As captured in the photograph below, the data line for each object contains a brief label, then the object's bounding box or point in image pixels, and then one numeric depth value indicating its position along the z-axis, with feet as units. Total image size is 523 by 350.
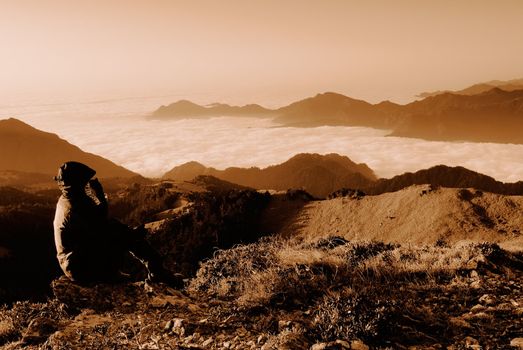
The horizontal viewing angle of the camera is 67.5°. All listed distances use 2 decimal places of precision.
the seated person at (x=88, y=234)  16.96
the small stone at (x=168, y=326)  14.67
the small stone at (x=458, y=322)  13.14
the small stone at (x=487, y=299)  15.10
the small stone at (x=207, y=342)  13.17
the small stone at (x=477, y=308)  14.51
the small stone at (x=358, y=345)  12.02
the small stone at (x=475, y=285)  16.86
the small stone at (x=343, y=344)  12.14
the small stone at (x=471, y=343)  11.82
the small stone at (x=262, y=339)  12.85
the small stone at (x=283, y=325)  13.70
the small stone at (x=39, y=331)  16.30
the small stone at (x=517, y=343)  11.73
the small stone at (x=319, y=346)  12.02
